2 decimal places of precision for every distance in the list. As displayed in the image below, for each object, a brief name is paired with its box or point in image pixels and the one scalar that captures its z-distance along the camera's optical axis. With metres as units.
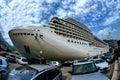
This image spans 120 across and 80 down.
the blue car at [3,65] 4.97
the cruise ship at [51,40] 23.04
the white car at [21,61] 17.67
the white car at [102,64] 8.13
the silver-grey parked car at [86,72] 3.63
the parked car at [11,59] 17.48
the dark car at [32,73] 2.69
